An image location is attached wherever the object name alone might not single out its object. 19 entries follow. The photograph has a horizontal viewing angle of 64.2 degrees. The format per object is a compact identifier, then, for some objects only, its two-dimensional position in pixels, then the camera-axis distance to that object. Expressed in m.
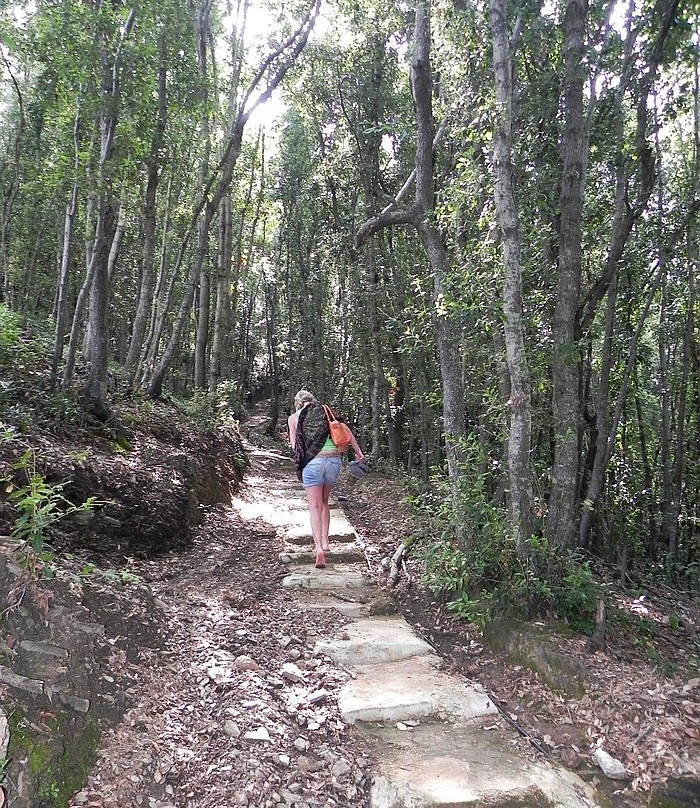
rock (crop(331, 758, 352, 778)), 2.94
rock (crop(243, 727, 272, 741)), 3.07
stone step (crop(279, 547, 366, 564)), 6.34
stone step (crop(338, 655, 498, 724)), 3.44
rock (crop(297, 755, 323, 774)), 2.95
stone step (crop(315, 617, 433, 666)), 4.17
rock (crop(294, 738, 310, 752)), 3.09
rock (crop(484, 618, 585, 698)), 3.64
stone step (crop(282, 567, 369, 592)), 5.60
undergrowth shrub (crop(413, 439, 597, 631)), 4.31
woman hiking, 6.02
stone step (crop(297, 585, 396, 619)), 5.05
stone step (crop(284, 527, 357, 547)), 7.09
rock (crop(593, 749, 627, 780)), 2.96
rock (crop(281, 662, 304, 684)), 3.77
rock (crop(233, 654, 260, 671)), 3.78
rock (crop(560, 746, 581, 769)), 3.08
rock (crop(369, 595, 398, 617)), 5.07
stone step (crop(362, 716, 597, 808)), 2.71
